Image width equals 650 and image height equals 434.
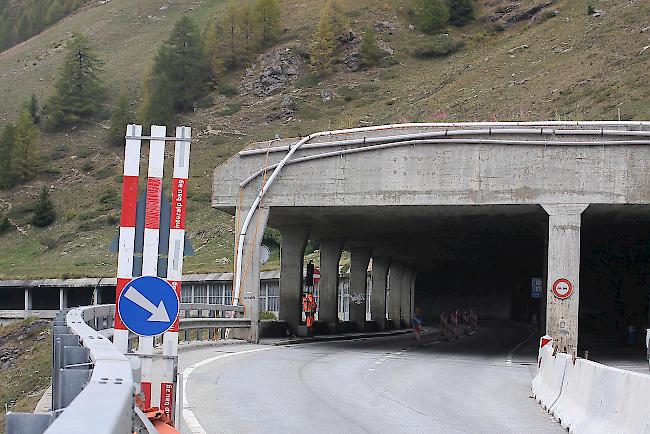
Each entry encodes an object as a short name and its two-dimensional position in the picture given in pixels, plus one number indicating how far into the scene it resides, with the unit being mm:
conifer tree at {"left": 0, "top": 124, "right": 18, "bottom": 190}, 123938
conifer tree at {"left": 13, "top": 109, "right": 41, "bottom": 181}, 123688
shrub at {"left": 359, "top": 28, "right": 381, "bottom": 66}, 146875
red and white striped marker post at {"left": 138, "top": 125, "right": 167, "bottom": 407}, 11633
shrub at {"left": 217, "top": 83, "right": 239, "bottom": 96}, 142750
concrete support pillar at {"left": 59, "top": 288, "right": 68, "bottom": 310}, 76062
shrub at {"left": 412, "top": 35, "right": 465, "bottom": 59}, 147750
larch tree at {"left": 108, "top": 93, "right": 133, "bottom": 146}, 131875
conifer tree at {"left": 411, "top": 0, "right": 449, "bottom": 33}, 156500
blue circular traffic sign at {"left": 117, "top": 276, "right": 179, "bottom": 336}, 10898
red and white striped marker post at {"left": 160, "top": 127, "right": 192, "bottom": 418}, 11898
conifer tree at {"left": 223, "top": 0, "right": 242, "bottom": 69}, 150625
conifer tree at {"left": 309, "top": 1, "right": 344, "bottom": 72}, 143375
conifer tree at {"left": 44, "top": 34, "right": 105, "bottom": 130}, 139250
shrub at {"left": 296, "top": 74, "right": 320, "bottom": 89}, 140625
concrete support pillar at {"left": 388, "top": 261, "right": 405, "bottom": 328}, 65062
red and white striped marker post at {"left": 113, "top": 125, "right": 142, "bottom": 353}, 11539
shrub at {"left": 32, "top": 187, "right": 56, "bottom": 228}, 111812
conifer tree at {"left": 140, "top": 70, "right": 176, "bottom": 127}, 132125
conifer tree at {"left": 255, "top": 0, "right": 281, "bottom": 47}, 153000
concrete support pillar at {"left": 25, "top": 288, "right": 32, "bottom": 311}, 77438
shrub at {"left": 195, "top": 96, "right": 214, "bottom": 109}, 140125
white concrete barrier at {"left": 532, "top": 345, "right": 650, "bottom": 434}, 10680
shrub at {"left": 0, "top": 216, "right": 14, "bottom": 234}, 110688
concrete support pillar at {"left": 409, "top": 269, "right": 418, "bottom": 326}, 72506
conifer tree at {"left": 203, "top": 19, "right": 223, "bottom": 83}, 148212
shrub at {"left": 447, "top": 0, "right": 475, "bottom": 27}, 157500
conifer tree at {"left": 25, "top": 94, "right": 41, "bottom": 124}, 140875
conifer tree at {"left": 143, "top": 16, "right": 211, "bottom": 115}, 140875
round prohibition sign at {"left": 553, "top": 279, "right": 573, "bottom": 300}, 31672
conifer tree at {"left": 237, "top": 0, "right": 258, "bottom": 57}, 152750
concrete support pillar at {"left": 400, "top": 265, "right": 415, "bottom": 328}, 69500
